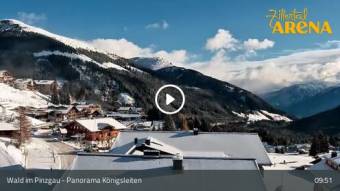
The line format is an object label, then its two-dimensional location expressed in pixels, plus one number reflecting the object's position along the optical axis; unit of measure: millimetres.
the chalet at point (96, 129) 91500
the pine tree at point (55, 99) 194288
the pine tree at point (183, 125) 107112
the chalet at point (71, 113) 144788
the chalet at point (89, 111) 153075
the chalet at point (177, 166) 19516
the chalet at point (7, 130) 91750
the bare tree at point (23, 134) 75125
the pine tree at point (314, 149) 91188
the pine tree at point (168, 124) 113731
